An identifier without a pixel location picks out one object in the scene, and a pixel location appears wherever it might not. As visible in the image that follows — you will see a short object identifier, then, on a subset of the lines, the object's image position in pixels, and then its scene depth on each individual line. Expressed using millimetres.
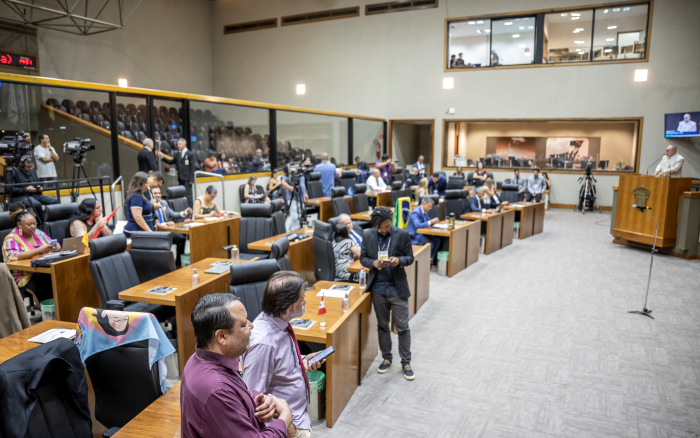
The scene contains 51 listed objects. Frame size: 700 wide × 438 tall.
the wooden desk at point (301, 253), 5846
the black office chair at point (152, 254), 4891
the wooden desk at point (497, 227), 8609
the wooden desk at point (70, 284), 4383
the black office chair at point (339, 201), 8750
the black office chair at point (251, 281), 3738
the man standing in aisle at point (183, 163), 8609
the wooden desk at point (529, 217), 9977
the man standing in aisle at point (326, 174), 11094
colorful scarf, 2502
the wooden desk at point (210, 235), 6406
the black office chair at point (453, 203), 9164
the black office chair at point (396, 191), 10984
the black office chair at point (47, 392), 1835
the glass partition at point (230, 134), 9227
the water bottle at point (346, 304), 3743
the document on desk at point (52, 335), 2960
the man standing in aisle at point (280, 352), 2197
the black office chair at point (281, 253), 4359
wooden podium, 8039
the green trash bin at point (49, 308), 4503
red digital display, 11510
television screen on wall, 12523
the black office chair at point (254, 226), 6613
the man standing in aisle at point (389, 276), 4078
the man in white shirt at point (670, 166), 8539
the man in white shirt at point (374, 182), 11671
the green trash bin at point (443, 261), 7242
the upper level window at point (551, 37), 13414
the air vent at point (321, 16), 16516
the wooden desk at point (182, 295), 3893
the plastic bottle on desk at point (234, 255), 4809
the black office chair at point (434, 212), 8648
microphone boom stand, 5527
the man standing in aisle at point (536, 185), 13062
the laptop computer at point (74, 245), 4734
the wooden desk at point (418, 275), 5312
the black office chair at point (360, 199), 9602
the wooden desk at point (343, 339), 3309
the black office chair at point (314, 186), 10750
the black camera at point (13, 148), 6348
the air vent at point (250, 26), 17891
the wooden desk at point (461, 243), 7168
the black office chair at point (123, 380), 2531
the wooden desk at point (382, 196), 10641
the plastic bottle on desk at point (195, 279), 4196
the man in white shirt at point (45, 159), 7051
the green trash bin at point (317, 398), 3307
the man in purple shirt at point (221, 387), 1535
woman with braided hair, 4641
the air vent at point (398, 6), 15398
